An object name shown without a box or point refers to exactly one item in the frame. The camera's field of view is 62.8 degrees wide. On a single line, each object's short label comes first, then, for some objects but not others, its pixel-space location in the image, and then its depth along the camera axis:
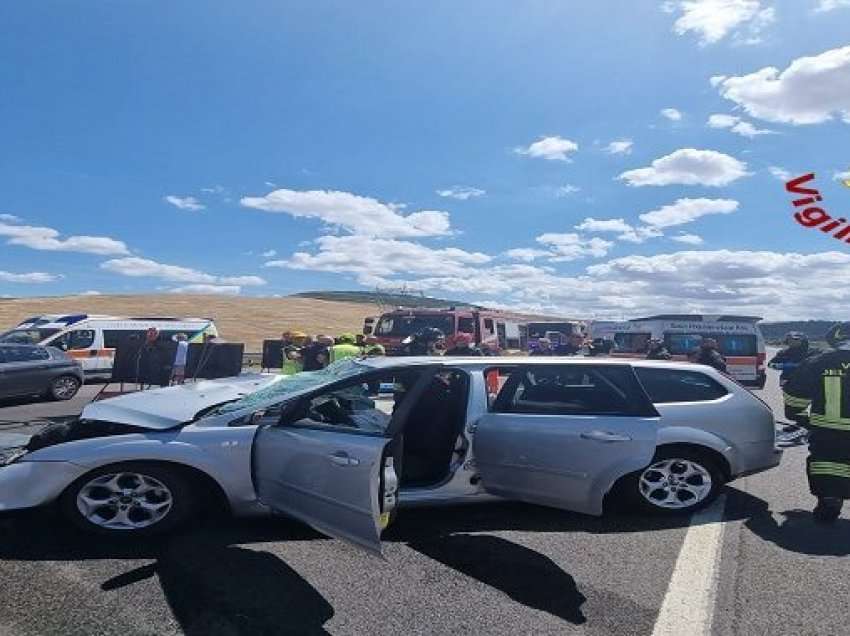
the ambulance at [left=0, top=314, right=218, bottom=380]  17.80
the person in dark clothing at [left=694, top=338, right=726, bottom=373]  10.45
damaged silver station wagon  4.18
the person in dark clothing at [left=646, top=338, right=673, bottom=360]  13.25
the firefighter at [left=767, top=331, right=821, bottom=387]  7.61
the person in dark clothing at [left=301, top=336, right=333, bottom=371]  10.41
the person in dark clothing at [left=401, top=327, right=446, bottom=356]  10.66
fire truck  17.47
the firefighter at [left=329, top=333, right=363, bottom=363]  9.62
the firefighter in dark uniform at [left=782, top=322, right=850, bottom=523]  5.34
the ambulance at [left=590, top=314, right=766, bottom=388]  18.61
